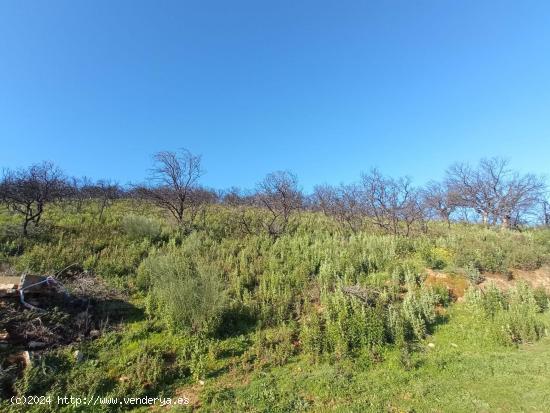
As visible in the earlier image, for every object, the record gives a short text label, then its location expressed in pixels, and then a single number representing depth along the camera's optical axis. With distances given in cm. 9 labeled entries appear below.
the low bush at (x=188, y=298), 808
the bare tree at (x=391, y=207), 2225
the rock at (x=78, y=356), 669
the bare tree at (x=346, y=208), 2409
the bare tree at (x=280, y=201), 1924
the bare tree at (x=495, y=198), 2652
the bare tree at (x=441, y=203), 2939
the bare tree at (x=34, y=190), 1486
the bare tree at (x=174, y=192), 1981
